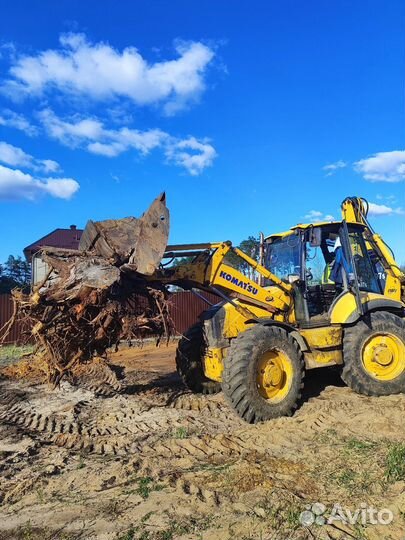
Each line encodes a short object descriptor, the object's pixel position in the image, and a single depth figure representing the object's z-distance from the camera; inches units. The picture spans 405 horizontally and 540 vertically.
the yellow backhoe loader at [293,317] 237.5
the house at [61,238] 1000.2
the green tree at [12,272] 1557.1
